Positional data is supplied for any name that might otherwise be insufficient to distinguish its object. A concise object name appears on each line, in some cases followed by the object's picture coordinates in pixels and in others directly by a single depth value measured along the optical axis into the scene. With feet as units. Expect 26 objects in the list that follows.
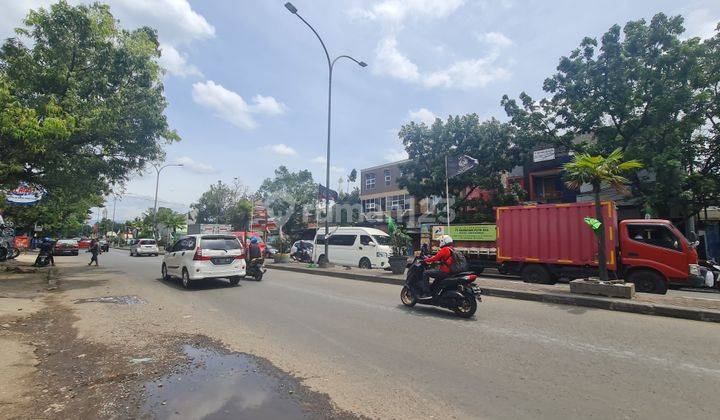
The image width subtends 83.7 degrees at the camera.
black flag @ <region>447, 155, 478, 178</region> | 77.36
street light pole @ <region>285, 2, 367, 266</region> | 60.34
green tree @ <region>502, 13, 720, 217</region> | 59.82
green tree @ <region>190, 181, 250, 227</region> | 183.11
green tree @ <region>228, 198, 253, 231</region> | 167.32
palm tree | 32.40
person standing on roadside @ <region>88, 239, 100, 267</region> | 71.77
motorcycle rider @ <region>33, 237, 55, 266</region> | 68.28
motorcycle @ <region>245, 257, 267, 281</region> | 46.60
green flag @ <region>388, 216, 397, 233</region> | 50.98
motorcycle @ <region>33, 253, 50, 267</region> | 68.13
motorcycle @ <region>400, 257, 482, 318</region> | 25.66
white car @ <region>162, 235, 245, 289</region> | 39.60
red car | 112.16
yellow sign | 57.88
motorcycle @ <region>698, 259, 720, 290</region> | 43.34
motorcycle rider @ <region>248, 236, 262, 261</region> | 47.26
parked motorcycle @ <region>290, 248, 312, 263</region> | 84.48
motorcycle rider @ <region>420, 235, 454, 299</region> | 26.53
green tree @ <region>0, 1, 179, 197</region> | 45.06
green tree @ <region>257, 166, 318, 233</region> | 153.28
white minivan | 63.52
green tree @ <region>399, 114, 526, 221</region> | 85.20
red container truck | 38.42
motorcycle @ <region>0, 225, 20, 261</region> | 73.92
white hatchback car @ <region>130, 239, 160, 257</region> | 115.98
